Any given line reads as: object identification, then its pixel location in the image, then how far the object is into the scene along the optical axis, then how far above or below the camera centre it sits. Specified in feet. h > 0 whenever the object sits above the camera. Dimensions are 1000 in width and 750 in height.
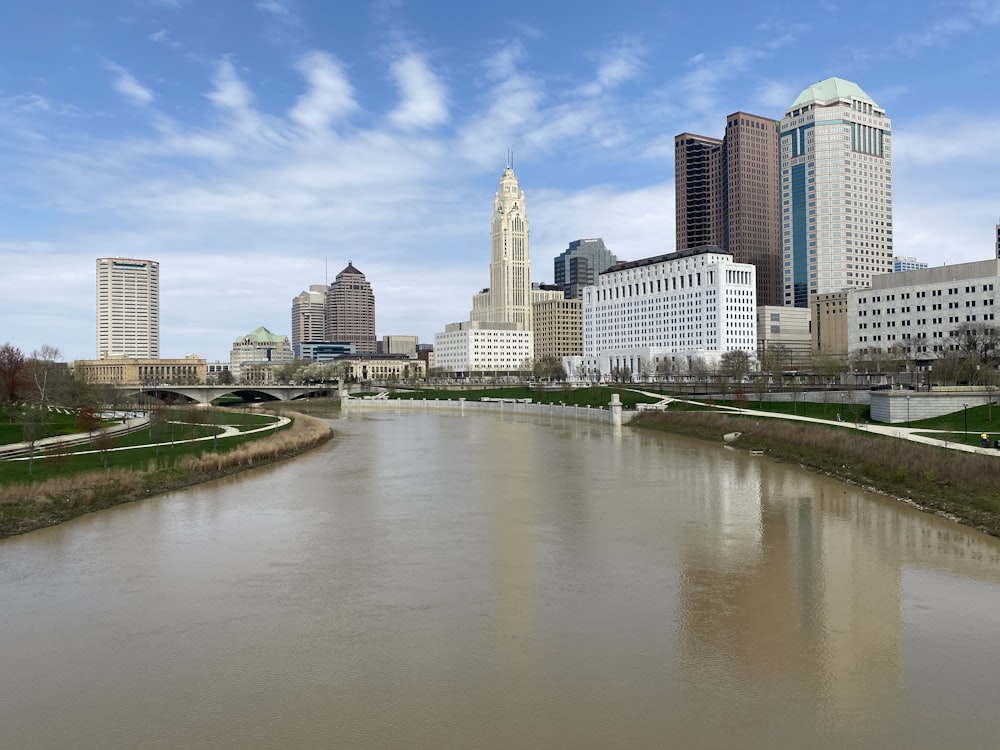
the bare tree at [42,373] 216.95 +2.27
